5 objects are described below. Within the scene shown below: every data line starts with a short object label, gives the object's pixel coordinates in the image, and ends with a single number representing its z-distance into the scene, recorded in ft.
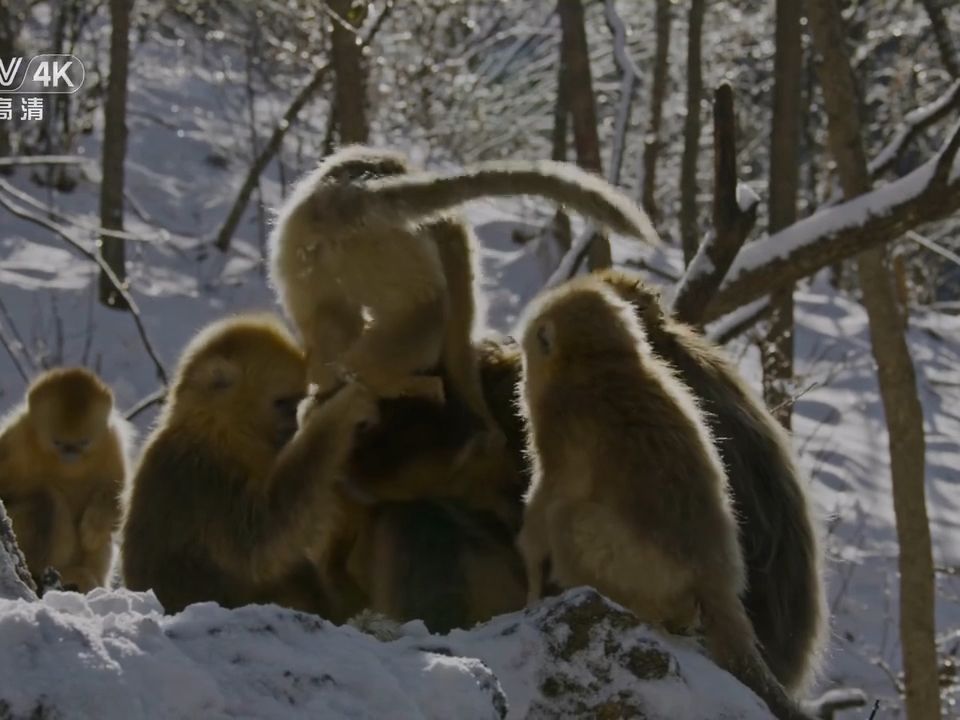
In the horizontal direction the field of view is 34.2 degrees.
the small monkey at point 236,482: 10.70
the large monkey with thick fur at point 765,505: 11.71
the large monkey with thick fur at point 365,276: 11.03
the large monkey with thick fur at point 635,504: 9.68
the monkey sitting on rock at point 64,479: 16.35
